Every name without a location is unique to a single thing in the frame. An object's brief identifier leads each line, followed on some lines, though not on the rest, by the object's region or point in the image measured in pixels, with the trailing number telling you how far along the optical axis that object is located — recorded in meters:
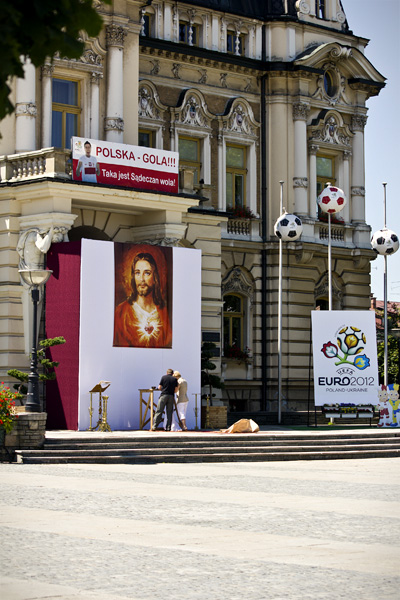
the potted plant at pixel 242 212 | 41.04
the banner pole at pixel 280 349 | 36.97
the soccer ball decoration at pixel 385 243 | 38.91
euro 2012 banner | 33.94
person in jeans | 29.41
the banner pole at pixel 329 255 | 37.44
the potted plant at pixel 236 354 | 40.38
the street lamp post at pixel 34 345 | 24.67
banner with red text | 31.25
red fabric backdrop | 30.08
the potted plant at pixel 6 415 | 23.28
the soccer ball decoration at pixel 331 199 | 38.16
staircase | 24.41
